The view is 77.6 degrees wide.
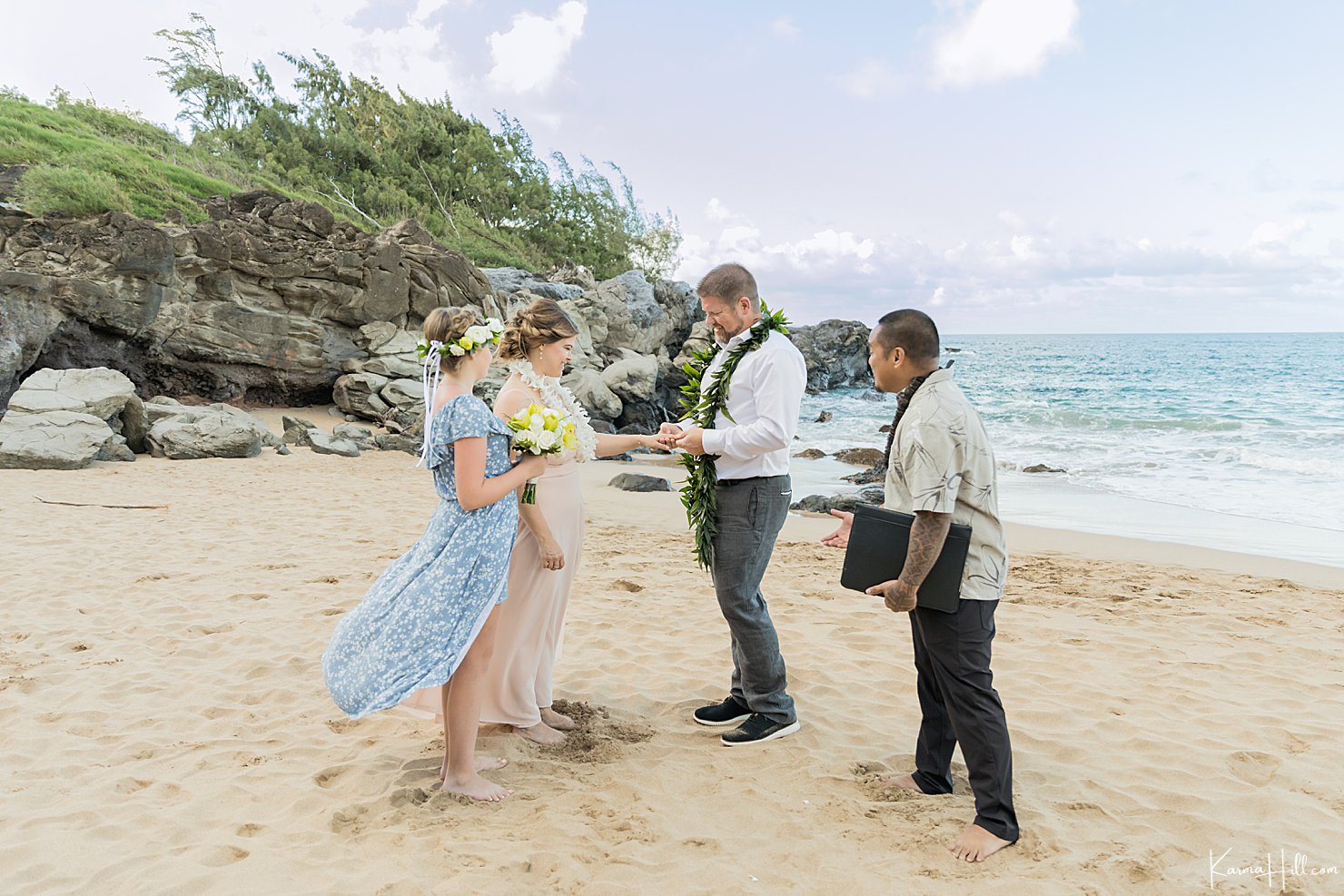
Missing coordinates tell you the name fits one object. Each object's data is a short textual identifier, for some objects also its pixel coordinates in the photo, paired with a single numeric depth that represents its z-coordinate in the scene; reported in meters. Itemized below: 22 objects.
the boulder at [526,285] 28.77
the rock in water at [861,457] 18.95
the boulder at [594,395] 21.73
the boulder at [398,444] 16.50
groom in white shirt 3.97
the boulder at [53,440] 11.85
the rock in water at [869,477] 15.93
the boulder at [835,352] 44.81
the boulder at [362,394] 19.39
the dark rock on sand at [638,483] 13.75
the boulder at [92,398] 12.99
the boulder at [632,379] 23.72
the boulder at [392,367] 19.88
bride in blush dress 3.98
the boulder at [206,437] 13.73
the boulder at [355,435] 16.77
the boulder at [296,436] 16.50
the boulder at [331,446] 15.29
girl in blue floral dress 3.44
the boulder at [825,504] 12.38
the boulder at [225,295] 16.47
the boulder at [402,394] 19.36
